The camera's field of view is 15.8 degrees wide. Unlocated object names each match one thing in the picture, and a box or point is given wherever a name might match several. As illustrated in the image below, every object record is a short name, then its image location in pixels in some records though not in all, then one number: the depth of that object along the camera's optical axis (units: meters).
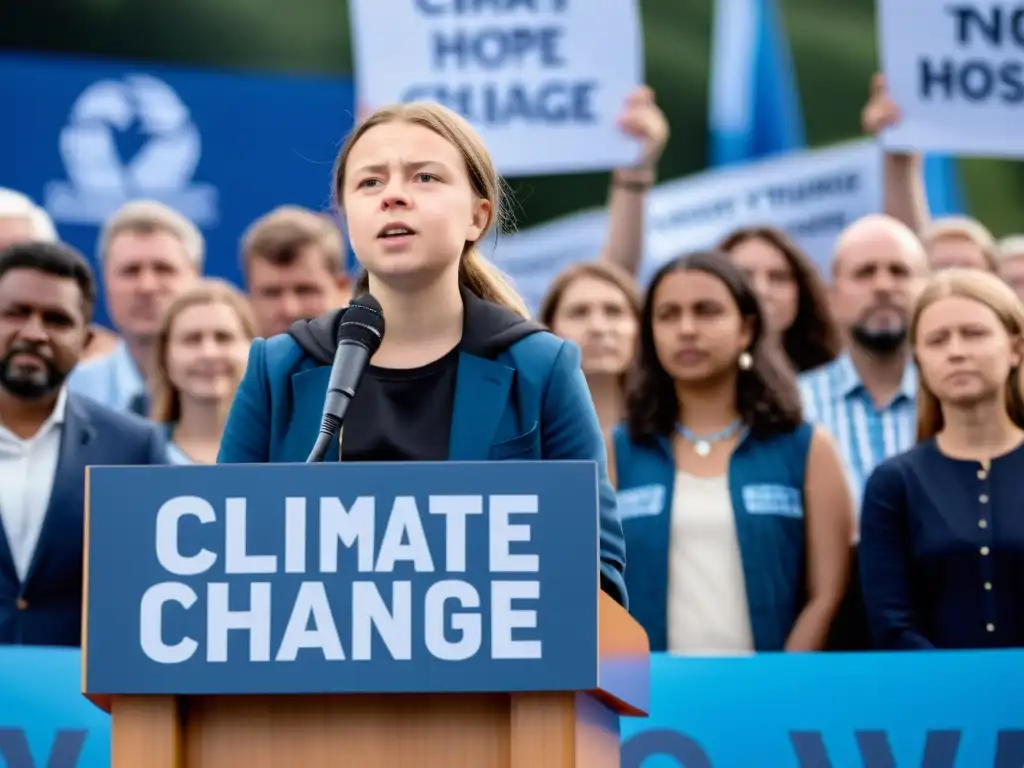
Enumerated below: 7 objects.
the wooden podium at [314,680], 4.37
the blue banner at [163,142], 15.85
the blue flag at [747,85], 16.08
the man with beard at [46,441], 9.21
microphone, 4.93
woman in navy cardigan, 9.06
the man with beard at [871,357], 11.62
